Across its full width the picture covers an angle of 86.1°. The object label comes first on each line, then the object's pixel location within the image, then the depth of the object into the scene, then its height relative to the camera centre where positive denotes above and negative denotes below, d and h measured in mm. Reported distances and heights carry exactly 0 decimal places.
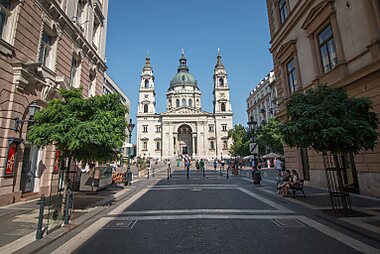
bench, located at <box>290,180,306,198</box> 9680 -1286
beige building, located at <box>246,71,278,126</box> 50275 +16842
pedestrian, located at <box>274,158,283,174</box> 18453 -334
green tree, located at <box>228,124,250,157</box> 46975 +5082
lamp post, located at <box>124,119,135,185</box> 15565 -990
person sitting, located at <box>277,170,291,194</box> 10223 -1101
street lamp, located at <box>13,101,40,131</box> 8508 +1998
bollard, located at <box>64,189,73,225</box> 6051 -1343
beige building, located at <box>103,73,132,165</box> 49488 +21339
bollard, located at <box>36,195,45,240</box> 4871 -1371
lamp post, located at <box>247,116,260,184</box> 15673 +3008
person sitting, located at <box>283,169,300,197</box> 9906 -1112
